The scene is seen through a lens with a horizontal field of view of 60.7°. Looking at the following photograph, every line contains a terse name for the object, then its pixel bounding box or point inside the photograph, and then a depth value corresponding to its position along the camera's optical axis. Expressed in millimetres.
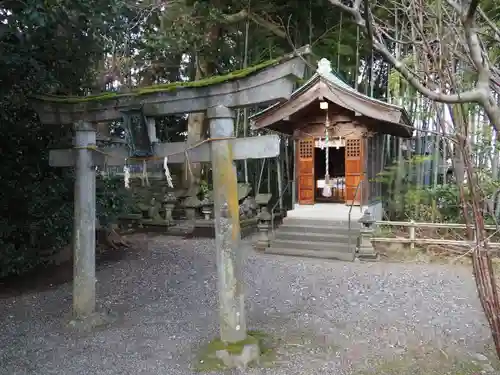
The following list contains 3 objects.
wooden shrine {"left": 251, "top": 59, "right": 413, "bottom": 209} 9453
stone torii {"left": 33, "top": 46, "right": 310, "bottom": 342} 3943
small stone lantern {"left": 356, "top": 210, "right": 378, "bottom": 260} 8430
